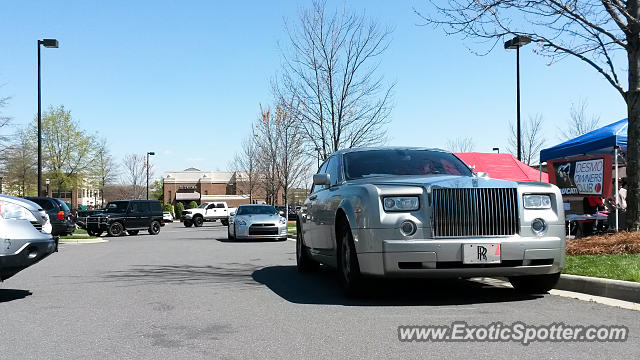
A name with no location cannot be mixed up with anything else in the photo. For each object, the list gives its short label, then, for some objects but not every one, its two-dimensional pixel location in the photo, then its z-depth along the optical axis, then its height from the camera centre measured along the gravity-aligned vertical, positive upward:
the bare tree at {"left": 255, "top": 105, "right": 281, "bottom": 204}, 39.72 +3.39
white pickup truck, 46.25 -0.91
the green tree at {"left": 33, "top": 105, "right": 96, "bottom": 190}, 54.34 +4.75
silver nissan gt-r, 21.20 -0.85
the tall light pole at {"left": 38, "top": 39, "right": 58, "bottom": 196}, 25.98 +6.71
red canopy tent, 19.73 +1.03
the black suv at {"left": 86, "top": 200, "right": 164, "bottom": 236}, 29.61 -0.74
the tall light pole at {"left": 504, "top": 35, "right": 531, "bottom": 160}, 22.21 +3.94
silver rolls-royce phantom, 6.22 -0.32
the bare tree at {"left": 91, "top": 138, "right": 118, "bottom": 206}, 56.03 +3.49
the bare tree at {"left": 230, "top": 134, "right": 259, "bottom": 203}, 51.41 +3.20
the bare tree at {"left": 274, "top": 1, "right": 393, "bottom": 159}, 20.73 +3.12
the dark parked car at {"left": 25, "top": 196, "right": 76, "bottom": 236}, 21.83 -0.33
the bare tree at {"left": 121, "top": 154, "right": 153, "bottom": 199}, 77.44 +2.10
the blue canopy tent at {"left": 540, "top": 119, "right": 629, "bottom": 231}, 12.59 +1.13
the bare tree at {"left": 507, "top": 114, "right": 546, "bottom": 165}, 41.53 +3.07
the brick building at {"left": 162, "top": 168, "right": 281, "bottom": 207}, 106.62 +2.77
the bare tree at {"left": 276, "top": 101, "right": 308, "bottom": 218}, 36.81 +3.13
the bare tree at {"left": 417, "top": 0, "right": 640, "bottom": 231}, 10.46 +2.46
